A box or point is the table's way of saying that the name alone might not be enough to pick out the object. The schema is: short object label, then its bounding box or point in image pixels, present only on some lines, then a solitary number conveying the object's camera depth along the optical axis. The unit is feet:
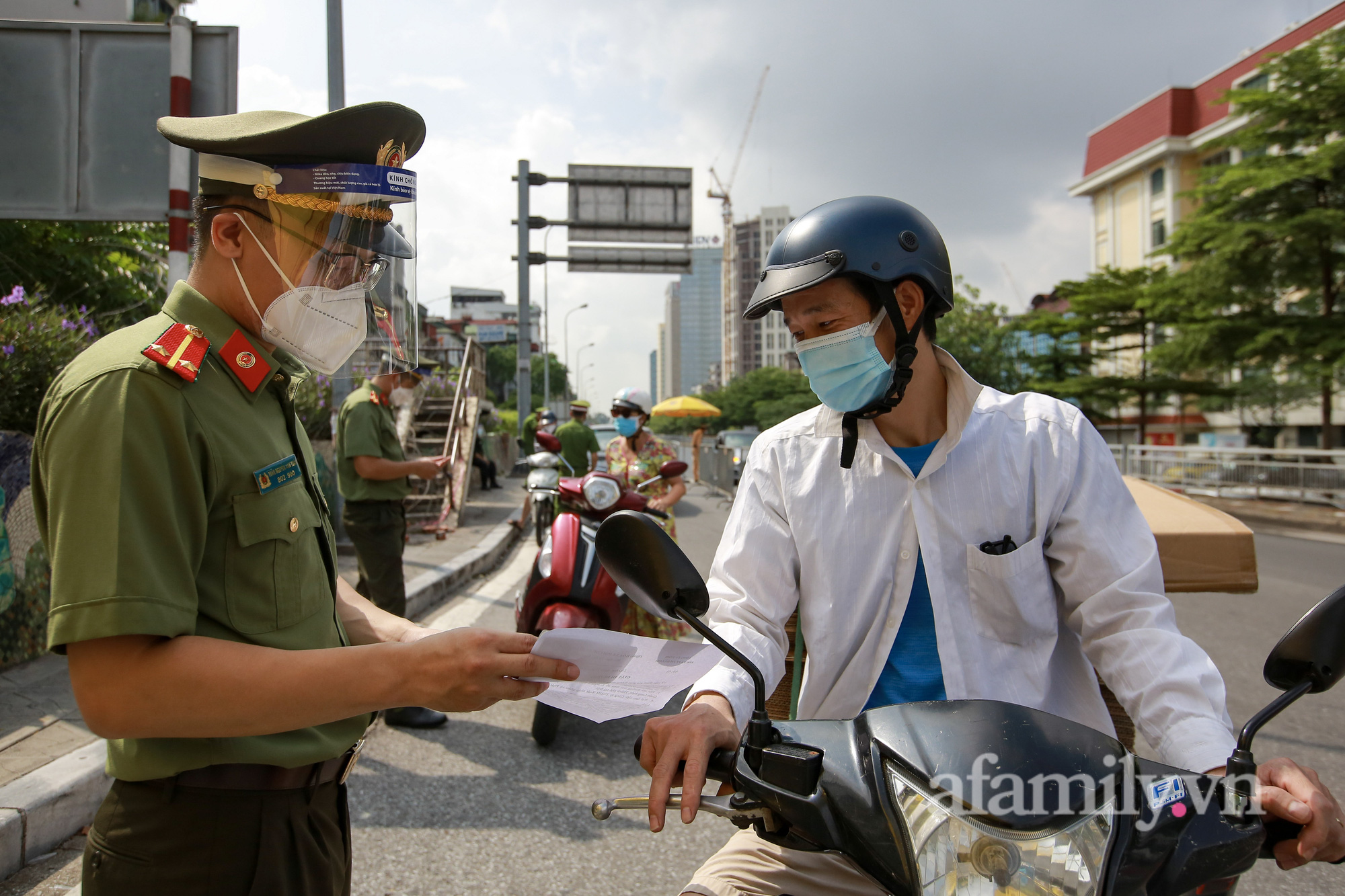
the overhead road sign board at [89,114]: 13.91
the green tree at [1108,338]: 86.99
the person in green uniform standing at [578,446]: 29.07
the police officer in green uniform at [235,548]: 3.52
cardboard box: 7.84
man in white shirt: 5.54
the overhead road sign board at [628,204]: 49.90
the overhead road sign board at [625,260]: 51.24
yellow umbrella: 71.67
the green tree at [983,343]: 120.16
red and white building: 112.37
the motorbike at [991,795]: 3.45
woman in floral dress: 19.92
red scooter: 13.14
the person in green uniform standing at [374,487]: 15.61
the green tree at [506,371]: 274.36
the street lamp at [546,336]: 132.05
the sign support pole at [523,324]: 49.11
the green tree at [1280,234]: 58.54
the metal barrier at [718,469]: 61.62
